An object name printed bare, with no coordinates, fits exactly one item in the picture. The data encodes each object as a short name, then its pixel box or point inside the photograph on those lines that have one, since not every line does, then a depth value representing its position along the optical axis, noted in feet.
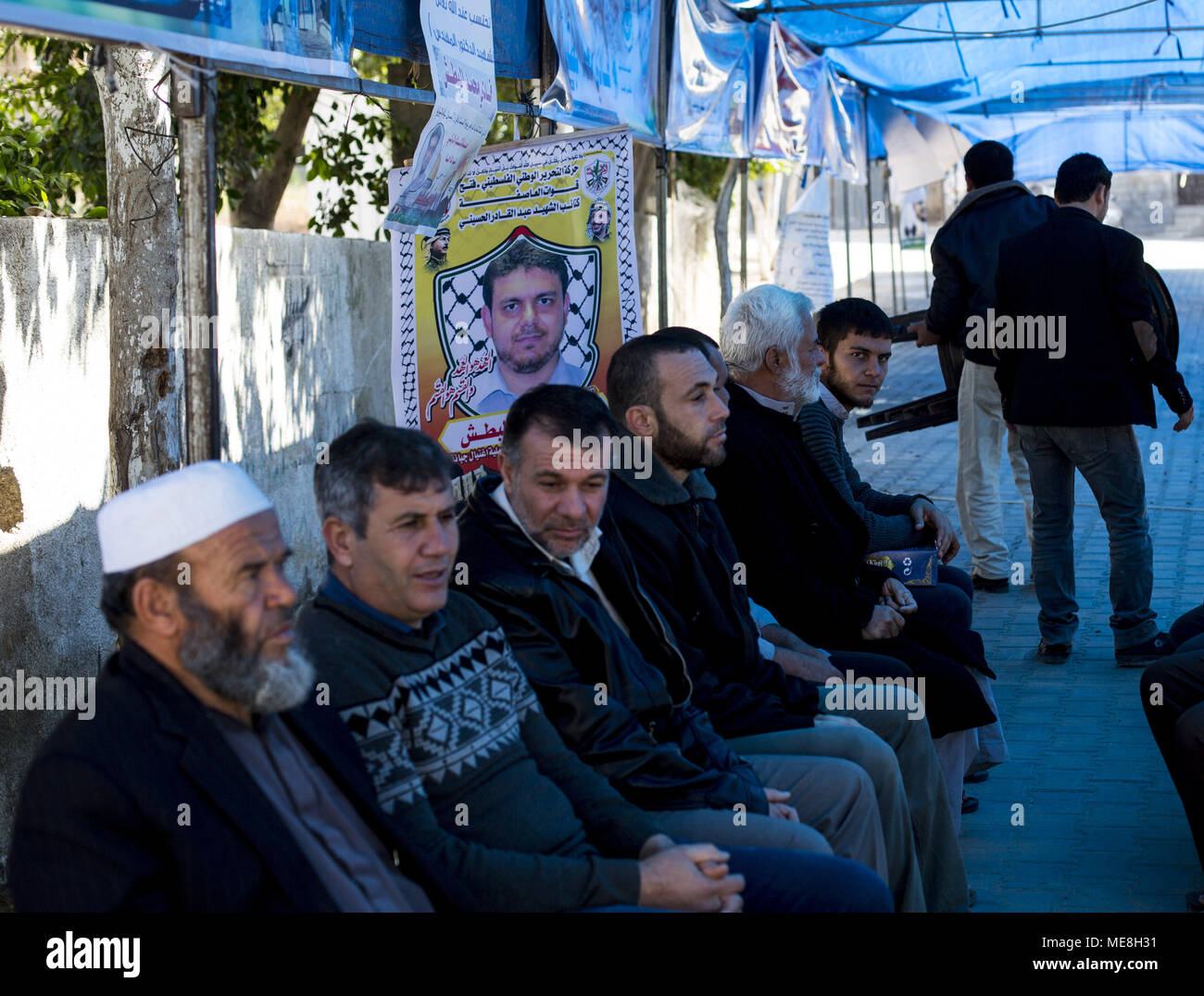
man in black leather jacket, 10.11
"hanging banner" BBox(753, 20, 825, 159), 30.22
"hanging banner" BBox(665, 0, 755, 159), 22.80
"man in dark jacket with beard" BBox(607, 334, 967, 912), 12.23
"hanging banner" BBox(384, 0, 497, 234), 12.75
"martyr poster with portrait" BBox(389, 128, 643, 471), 15.25
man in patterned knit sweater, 8.48
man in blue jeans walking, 20.10
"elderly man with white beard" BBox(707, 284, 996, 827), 14.29
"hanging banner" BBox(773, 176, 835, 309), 38.29
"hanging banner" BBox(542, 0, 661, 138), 16.56
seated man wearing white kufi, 6.62
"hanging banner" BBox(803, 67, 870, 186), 36.11
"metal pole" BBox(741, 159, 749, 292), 36.52
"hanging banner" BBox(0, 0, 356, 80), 8.27
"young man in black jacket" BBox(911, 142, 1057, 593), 23.39
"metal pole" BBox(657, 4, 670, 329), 19.01
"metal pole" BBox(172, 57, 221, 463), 9.68
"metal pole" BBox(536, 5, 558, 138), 16.67
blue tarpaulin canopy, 26.94
